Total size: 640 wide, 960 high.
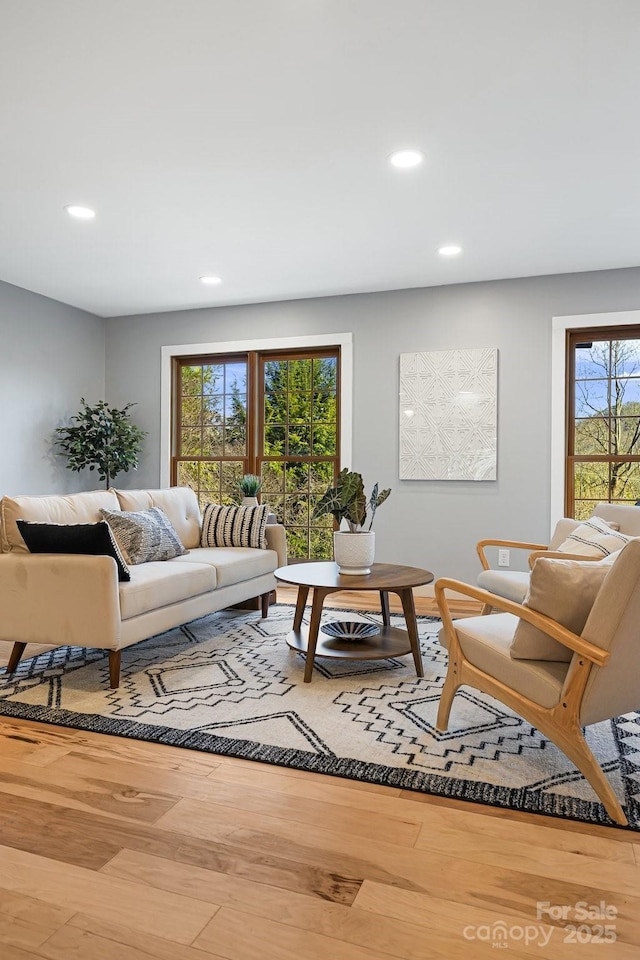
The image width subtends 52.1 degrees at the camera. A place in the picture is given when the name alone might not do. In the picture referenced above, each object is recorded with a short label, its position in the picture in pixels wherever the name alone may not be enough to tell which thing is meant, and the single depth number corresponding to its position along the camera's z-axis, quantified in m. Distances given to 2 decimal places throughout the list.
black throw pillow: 3.08
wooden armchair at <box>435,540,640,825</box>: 1.89
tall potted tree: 5.92
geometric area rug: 2.17
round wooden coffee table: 3.18
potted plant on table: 3.53
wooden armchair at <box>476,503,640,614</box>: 3.56
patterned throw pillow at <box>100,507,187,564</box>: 3.81
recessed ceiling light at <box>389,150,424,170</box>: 3.18
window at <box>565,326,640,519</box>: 5.01
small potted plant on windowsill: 5.57
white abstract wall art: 5.21
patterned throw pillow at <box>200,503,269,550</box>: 4.67
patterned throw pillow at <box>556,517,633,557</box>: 3.30
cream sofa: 2.99
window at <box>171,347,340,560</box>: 5.89
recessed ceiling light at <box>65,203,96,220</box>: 3.85
